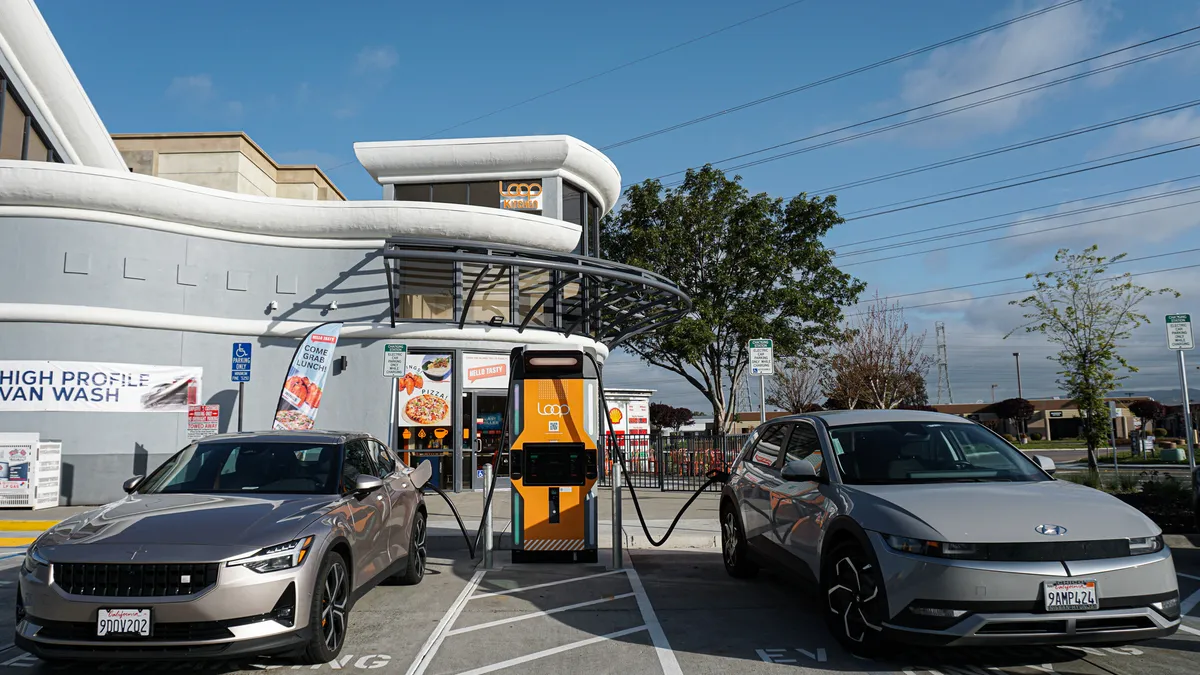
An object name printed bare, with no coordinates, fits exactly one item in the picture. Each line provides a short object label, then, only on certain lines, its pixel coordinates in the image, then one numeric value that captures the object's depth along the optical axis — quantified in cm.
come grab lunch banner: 1577
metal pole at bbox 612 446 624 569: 924
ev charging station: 932
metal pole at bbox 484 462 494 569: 920
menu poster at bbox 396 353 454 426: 1758
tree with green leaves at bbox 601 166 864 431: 2711
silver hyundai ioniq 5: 470
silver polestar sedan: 473
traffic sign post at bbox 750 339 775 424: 1309
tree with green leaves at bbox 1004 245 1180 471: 1872
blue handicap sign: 1406
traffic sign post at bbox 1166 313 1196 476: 1295
